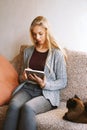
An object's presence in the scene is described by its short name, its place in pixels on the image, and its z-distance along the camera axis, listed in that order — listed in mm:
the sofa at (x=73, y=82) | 2372
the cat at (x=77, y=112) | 2072
